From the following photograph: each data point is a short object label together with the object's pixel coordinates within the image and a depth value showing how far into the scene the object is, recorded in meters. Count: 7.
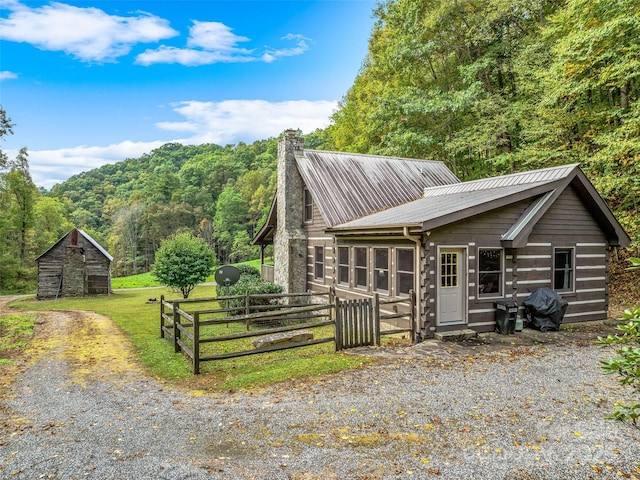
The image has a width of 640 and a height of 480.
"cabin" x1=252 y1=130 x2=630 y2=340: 10.33
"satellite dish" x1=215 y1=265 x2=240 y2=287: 14.30
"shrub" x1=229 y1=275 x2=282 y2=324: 14.97
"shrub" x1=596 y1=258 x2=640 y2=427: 3.16
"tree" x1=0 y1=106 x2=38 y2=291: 31.25
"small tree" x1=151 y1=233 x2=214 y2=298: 18.81
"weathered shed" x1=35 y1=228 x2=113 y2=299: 24.77
